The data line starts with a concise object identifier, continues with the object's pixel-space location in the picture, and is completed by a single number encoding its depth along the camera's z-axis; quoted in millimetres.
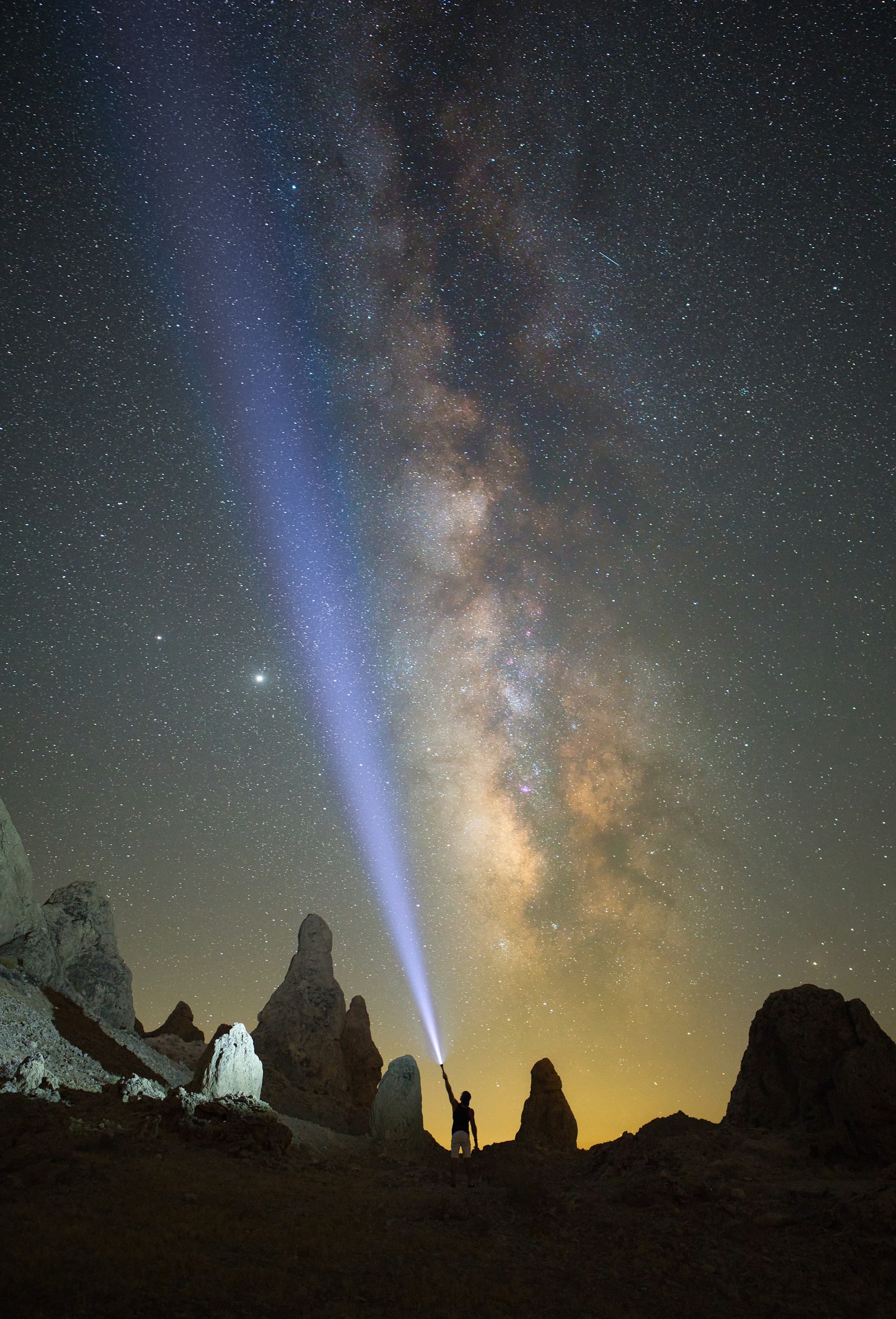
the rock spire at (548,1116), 35188
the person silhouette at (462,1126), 17844
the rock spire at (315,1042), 35781
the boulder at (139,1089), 19238
